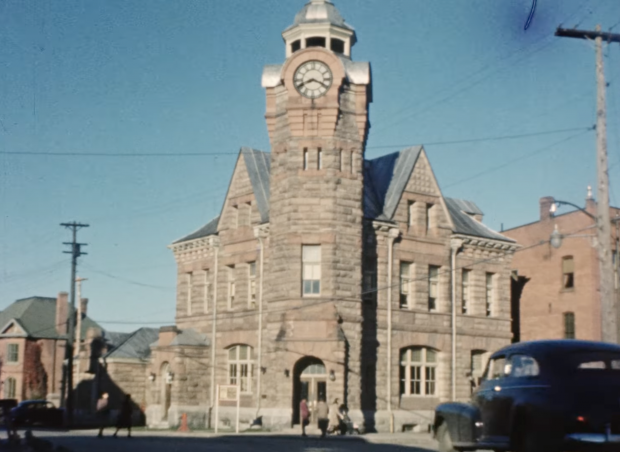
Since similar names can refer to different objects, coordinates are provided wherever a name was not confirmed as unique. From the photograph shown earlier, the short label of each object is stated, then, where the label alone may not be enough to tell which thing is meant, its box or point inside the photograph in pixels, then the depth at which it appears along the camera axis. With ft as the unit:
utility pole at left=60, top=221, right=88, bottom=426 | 167.02
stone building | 122.62
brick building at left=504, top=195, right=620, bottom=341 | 163.02
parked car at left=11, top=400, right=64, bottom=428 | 146.00
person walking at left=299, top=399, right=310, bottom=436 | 109.50
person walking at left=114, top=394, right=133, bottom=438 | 102.53
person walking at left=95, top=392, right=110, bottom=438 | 108.14
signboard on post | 109.70
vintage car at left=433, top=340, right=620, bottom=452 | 39.32
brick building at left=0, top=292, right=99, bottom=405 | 221.87
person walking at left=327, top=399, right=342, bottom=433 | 115.65
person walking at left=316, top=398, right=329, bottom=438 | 105.70
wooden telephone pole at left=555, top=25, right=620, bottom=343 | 77.25
